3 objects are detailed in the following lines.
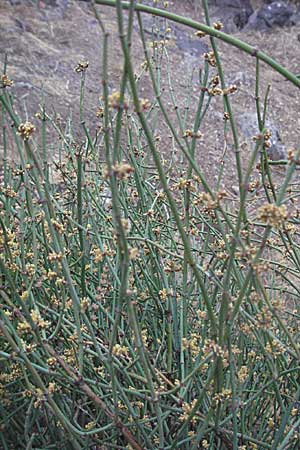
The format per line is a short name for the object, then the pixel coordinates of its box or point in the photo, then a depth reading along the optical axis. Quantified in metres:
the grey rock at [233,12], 7.07
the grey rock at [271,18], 6.99
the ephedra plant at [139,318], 0.93
